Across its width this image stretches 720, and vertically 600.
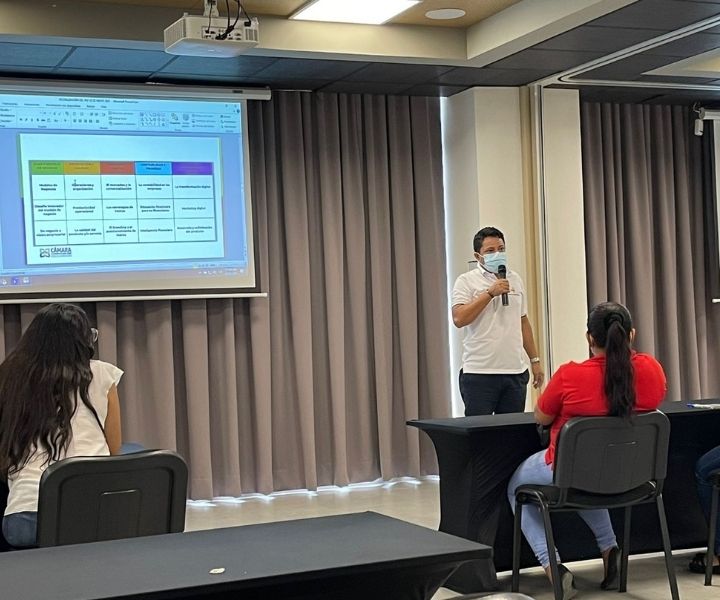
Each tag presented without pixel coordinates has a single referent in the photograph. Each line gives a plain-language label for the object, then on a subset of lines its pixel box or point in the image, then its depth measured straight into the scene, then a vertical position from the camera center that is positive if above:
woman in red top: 3.78 -0.38
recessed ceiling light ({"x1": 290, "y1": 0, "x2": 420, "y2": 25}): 5.39 +1.42
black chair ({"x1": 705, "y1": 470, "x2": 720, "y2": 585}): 4.14 -0.96
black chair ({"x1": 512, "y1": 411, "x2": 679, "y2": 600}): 3.71 -0.66
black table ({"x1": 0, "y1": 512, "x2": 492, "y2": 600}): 1.80 -0.47
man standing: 5.47 -0.26
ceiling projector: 4.53 +1.09
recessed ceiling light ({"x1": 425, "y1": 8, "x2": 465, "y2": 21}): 5.60 +1.42
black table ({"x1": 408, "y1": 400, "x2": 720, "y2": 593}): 4.14 -0.81
